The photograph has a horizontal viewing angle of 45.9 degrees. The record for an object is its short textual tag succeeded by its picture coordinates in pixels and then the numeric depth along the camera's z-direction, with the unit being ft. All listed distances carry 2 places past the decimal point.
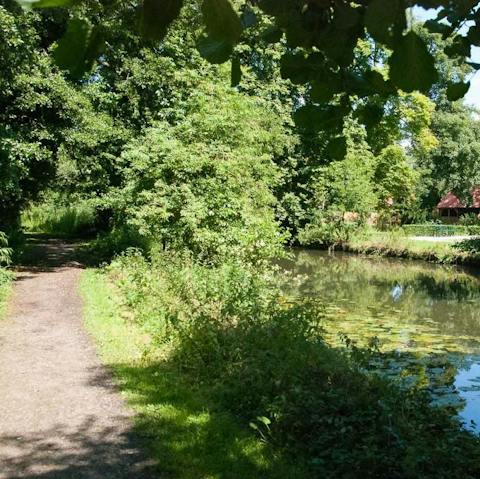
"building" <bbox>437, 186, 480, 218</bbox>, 163.53
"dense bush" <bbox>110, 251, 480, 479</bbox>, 15.75
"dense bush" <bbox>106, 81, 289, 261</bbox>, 43.88
